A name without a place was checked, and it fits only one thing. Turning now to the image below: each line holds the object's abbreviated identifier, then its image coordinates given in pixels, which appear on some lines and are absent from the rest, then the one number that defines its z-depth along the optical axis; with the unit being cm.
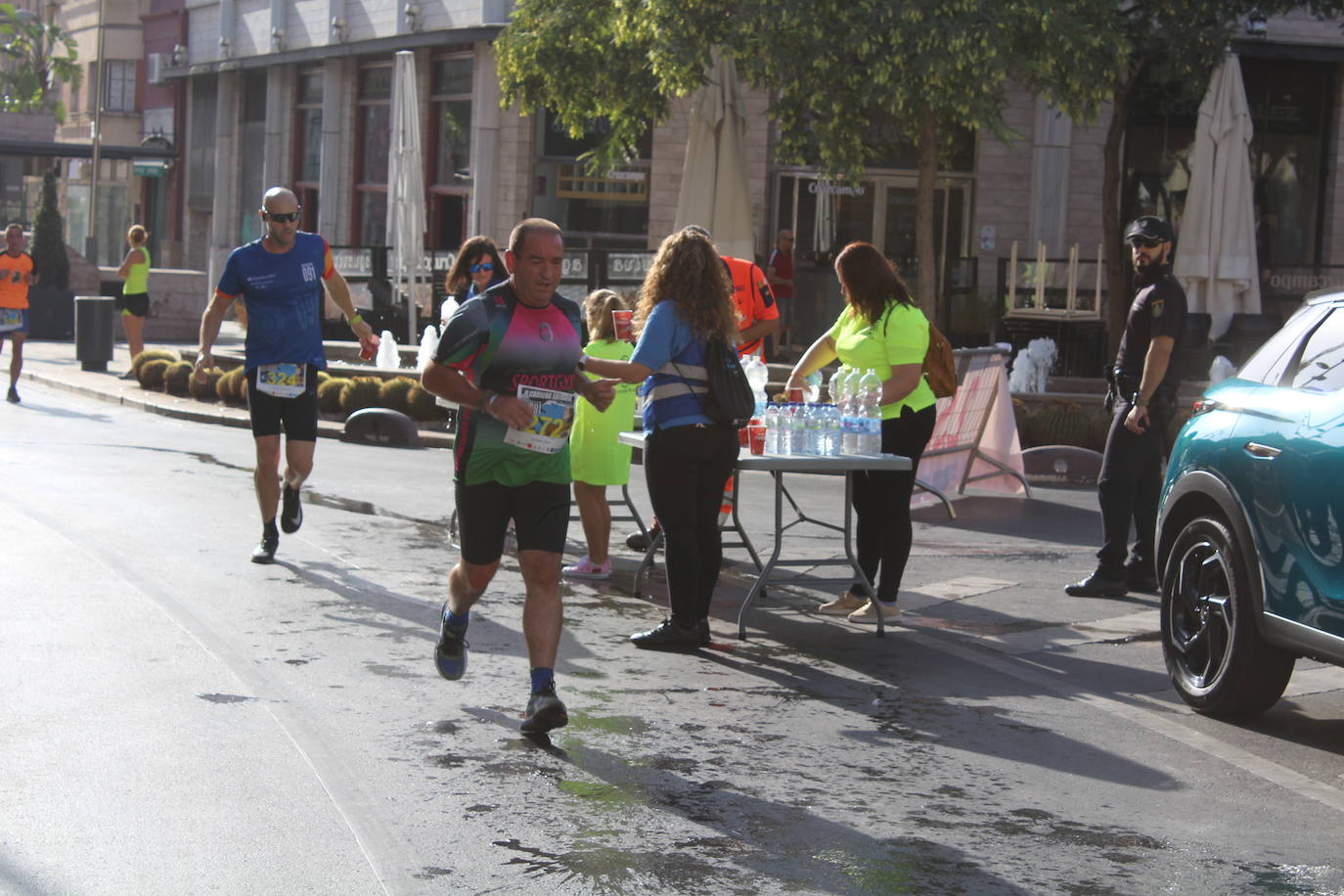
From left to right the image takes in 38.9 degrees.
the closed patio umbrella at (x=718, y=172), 2184
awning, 4447
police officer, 1002
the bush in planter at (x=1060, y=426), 1753
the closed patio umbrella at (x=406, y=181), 2430
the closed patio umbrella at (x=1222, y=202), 2138
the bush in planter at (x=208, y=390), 2153
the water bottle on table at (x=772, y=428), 920
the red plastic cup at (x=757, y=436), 923
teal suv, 661
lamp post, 4100
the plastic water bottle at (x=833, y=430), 912
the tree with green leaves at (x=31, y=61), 6831
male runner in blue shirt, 1021
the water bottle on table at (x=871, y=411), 910
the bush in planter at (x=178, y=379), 2194
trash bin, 2536
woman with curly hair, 826
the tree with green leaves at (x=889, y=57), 1891
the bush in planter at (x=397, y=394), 1925
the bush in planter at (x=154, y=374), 2259
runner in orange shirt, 2188
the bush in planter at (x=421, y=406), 1903
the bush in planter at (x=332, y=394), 1983
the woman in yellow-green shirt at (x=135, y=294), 2516
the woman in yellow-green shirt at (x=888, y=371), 931
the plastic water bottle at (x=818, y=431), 909
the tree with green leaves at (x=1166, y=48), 2184
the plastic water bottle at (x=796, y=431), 911
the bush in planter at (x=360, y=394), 1948
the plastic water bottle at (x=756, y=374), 1050
